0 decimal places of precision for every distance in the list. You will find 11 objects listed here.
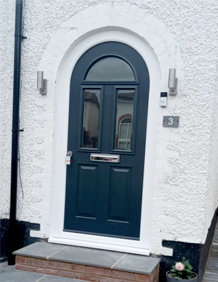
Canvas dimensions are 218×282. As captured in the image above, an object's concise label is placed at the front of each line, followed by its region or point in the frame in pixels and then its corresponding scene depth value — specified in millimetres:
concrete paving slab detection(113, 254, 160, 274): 3283
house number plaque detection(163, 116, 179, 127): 3609
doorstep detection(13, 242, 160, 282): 3316
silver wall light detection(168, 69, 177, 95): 3529
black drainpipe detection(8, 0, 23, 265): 4062
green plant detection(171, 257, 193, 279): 3422
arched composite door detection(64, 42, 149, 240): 3859
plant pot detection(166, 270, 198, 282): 3393
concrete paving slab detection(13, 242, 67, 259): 3636
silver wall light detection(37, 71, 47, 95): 3967
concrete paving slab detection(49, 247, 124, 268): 3439
